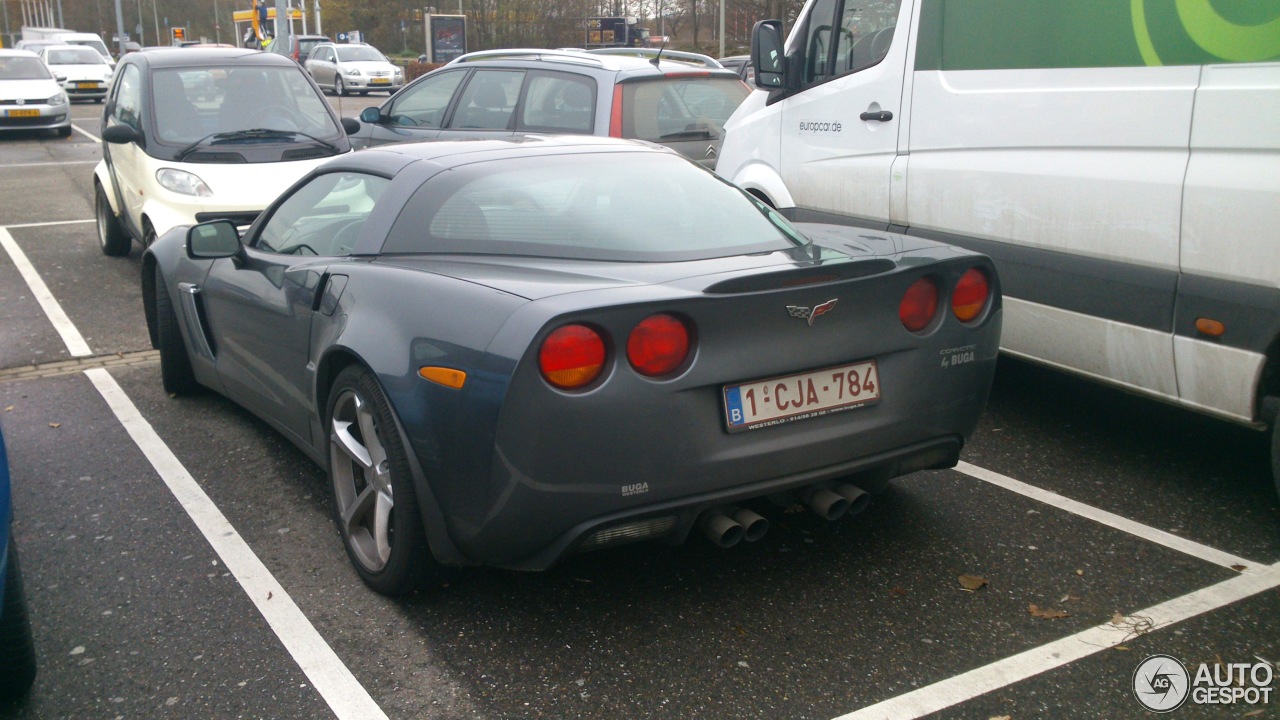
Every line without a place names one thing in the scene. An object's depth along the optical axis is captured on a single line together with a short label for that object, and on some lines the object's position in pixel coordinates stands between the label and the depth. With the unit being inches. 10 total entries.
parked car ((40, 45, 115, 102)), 1245.7
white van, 152.1
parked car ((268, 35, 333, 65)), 1687.1
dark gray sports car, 116.9
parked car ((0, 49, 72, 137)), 808.9
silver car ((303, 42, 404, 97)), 1470.2
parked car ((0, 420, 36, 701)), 107.3
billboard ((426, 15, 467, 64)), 1696.6
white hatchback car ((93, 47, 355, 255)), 316.5
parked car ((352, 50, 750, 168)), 303.3
